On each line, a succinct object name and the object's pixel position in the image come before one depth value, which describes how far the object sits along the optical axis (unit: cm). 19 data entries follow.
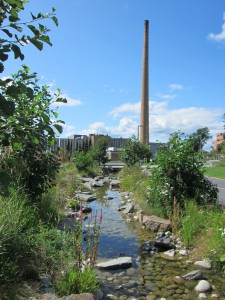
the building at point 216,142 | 12266
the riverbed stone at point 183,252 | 681
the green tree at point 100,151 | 3628
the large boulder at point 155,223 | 836
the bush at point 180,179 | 902
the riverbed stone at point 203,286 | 512
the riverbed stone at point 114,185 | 2040
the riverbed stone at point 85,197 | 1434
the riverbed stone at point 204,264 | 596
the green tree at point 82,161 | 2542
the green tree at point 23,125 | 168
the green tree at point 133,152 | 2709
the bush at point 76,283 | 430
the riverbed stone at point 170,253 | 684
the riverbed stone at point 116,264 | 605
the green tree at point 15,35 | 166
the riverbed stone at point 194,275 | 555
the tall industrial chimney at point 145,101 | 4819
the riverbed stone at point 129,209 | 1162
